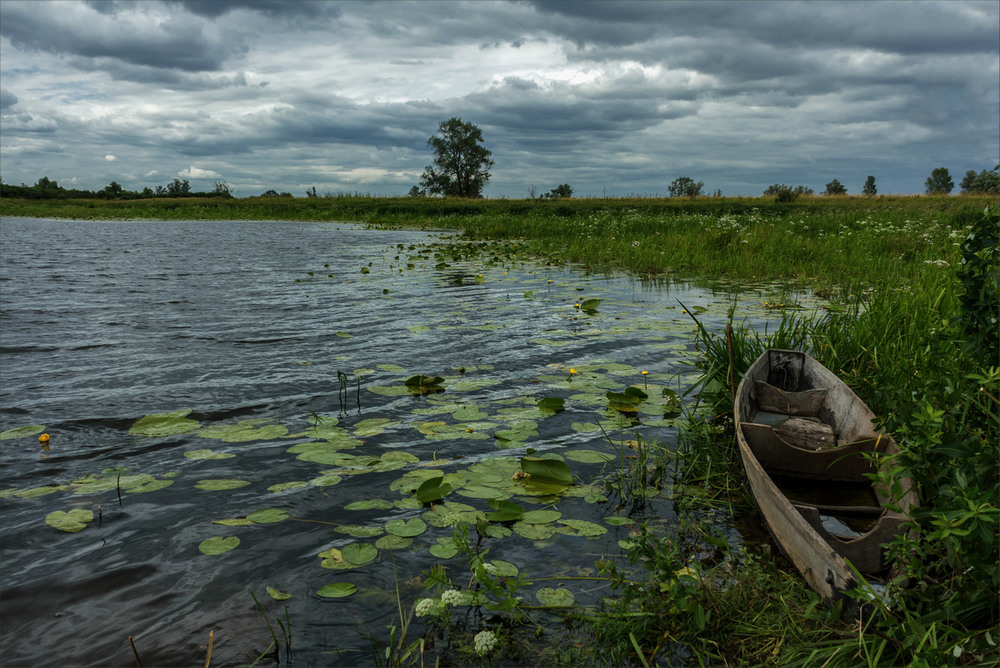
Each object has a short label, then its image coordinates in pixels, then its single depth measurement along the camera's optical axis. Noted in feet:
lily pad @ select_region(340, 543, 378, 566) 9.91
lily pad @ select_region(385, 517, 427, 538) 10.66
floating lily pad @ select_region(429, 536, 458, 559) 9.97
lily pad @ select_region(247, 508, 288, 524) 11.16
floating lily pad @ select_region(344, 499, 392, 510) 11.70
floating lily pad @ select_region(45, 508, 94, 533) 10.90
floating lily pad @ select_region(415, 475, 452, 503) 11.36
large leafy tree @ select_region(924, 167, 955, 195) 244.07
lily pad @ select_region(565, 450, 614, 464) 14.03
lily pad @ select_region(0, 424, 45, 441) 14.89
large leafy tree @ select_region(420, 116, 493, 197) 249.14
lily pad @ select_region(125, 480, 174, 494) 12.27
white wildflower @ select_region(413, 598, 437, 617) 7.73
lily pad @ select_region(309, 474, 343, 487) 12.69
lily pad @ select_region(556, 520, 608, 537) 10.89
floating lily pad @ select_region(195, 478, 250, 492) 12.40
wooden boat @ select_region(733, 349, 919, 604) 8.59
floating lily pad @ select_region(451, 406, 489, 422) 16.42
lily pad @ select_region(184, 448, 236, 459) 13.92
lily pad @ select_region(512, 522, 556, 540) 10.72
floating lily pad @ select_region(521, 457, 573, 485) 12.30
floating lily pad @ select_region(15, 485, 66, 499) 12.07
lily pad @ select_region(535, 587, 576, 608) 8.83
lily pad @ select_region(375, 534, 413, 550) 10.37
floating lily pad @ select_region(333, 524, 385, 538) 10.76
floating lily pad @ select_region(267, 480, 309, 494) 12.39
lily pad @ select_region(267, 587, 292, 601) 9.03
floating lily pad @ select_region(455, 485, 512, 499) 12.10
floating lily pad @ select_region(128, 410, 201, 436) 15.31
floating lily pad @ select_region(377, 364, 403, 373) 20.98
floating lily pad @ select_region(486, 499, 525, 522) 10.59
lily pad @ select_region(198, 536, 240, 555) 10.21
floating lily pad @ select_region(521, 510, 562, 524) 11.23
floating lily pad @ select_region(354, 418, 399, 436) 15.45
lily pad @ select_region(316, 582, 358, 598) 9.05
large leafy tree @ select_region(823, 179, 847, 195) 186.39
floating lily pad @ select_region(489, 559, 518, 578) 9.37
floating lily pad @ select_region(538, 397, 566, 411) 16.87
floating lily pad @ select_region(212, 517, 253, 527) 11.03
